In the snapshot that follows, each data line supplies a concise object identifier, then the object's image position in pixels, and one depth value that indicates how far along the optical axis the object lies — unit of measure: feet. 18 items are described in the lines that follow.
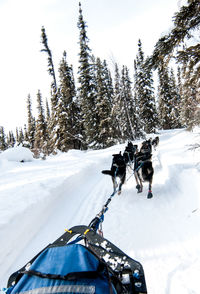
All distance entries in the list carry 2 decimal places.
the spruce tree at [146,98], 91.68
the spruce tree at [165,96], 104.17
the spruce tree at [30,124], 136.03
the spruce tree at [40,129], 110.26
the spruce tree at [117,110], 77.85
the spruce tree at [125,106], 81.20
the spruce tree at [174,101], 105.19
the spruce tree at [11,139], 239.73
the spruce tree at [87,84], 71.15
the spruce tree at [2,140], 191.52
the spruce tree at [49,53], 63.77
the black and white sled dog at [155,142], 51.33
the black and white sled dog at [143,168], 17.71
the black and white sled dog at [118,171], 19.80
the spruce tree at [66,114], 66.90
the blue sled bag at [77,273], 3.33
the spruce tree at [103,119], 69.87
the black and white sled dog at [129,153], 30.07
